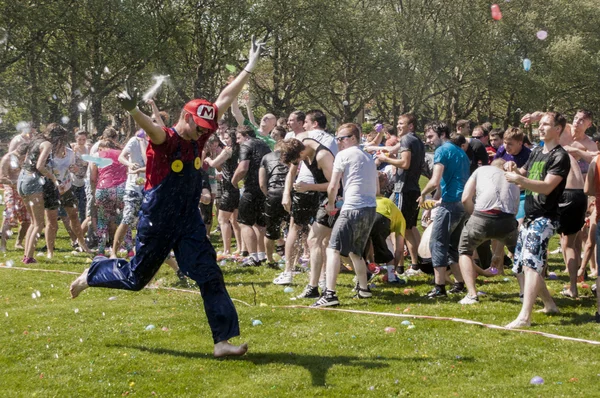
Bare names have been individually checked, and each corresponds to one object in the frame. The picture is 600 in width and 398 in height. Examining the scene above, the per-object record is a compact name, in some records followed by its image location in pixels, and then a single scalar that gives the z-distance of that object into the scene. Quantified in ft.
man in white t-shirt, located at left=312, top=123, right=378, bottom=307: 25.25
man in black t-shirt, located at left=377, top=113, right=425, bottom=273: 31.71
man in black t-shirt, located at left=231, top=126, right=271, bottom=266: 35.35
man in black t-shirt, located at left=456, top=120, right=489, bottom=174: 35.47
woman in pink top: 35.58
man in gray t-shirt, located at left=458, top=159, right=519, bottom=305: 24.80
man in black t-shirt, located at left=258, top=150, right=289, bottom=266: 33.27
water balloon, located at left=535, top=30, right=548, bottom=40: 142.41
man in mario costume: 18.17
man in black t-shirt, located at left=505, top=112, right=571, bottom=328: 21.34
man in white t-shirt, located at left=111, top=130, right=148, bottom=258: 33.53
